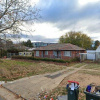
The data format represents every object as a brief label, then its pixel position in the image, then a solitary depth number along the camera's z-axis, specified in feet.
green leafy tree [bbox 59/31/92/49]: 131.13
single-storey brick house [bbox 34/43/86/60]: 65.26
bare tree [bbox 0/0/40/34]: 31.26
